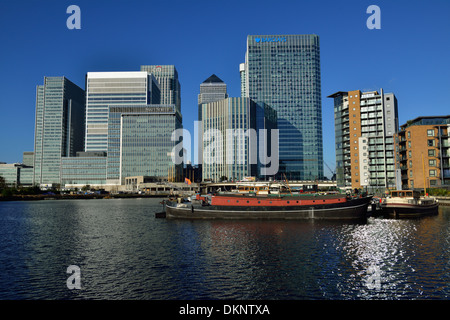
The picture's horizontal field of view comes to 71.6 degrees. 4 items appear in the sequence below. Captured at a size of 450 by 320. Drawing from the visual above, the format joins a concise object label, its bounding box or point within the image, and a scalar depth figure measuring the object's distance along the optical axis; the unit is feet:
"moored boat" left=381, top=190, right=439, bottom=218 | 227.40
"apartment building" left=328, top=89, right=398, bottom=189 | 435.12
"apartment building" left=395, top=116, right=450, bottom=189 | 332.39
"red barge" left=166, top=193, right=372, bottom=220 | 217.77
